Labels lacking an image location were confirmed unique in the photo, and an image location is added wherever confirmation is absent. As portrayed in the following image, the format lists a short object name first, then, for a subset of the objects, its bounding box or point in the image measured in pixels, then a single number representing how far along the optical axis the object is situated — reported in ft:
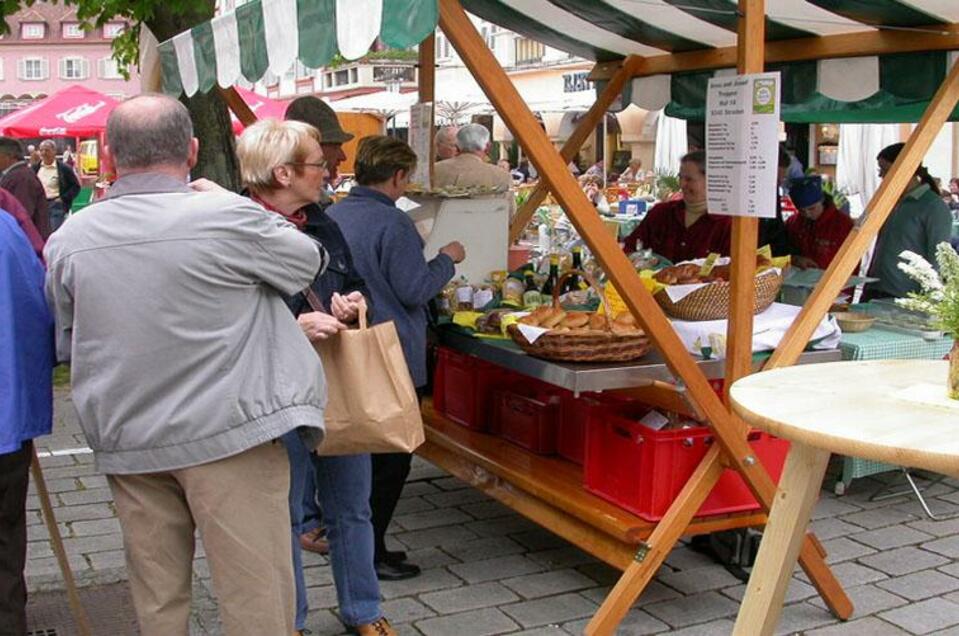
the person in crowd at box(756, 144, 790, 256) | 23.85
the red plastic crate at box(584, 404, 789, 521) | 13.78
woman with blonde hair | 11.64
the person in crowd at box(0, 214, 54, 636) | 10.46
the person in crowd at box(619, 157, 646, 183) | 63.52
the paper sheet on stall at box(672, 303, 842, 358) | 14.88
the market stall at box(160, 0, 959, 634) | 12.35
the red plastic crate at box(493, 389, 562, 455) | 16.48
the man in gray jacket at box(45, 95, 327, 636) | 9.05
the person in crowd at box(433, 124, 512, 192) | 24.32
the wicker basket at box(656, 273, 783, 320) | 15.10
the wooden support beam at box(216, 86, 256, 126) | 21.71
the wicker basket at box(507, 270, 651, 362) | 13.92
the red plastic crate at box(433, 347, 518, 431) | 17.95
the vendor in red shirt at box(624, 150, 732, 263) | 20.15
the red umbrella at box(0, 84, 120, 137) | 56.59
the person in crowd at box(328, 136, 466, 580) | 14.52
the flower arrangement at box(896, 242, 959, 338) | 9.61
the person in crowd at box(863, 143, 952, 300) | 22.61
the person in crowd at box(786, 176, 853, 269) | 23.91
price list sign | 13.37
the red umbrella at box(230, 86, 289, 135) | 51.75
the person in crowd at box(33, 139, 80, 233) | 53.36
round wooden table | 7.98
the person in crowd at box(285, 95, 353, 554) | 20.45
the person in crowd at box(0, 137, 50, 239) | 36.52
